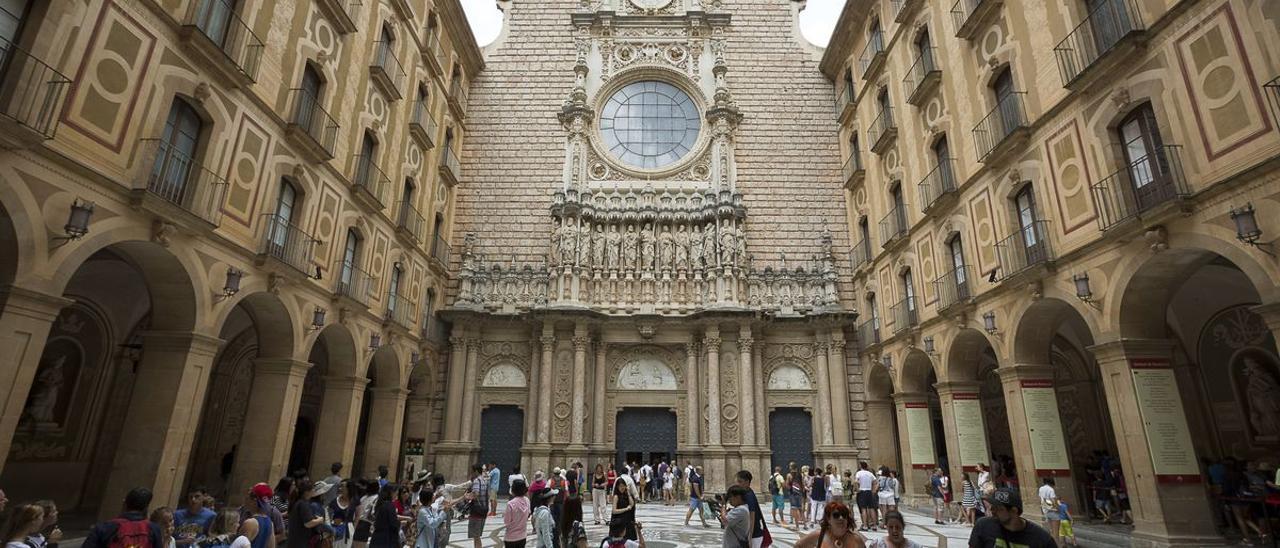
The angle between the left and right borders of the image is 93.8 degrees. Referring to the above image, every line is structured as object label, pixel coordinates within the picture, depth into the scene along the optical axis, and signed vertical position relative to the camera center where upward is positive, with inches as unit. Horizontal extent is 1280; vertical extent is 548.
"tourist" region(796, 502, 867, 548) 162.9 -20.9
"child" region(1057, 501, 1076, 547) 404.5 -45.2
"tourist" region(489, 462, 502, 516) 616.7 -39.0
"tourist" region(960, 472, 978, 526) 515.8 -35.3
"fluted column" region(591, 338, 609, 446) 811.5 +74.4
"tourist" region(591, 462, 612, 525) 564.1 -41.8
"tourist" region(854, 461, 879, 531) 542.6 -40.6
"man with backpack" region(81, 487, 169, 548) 183.9 -27.0
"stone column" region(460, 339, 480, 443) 809.5 +68.0
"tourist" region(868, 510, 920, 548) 159.3 -20.7
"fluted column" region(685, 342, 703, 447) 815.1 +74.0
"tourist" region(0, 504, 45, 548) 171.8 -24.0
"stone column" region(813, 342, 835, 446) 810.2 +75.4
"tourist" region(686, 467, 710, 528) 538.1 -42.4
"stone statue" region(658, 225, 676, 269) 886.4 +286.0
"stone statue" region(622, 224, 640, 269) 881.5 +286.0
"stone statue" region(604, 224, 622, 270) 881.1 +285.3
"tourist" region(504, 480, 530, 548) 279.7 -32.8
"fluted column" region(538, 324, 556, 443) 787.4 +77.5
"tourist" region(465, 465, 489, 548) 319.6 -37.9
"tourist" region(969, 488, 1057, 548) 157.1 -18.6
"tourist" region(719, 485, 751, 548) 212.7 -25.8
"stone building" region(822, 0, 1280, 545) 345.4 +157.7
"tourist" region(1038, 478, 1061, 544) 412.8 -32.7
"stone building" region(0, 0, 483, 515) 298.8 +134.8
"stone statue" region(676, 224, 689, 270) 884.6 +288.8
